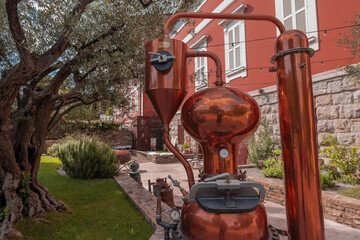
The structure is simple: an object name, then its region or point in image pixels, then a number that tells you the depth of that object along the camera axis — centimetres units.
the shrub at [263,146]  761
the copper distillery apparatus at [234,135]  84
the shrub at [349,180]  508
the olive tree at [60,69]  311
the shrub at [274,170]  589
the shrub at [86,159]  686
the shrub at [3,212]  293
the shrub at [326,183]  477
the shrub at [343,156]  525
